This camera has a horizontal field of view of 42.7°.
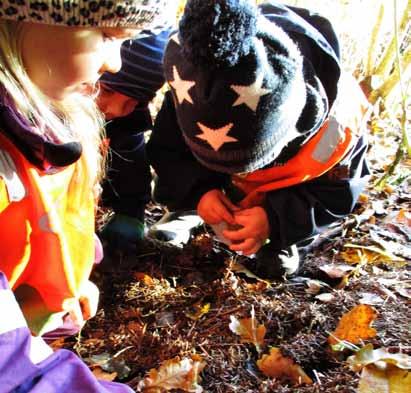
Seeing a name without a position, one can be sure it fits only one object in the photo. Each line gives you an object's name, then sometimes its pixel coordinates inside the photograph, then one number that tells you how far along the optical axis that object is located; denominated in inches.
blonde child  33.9
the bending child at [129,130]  64.6
